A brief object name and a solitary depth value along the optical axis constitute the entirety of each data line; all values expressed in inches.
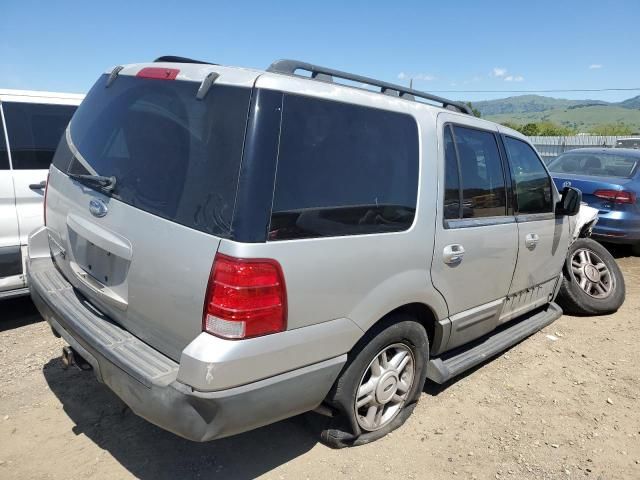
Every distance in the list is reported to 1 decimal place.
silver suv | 76.8
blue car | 264.2
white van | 150.8
